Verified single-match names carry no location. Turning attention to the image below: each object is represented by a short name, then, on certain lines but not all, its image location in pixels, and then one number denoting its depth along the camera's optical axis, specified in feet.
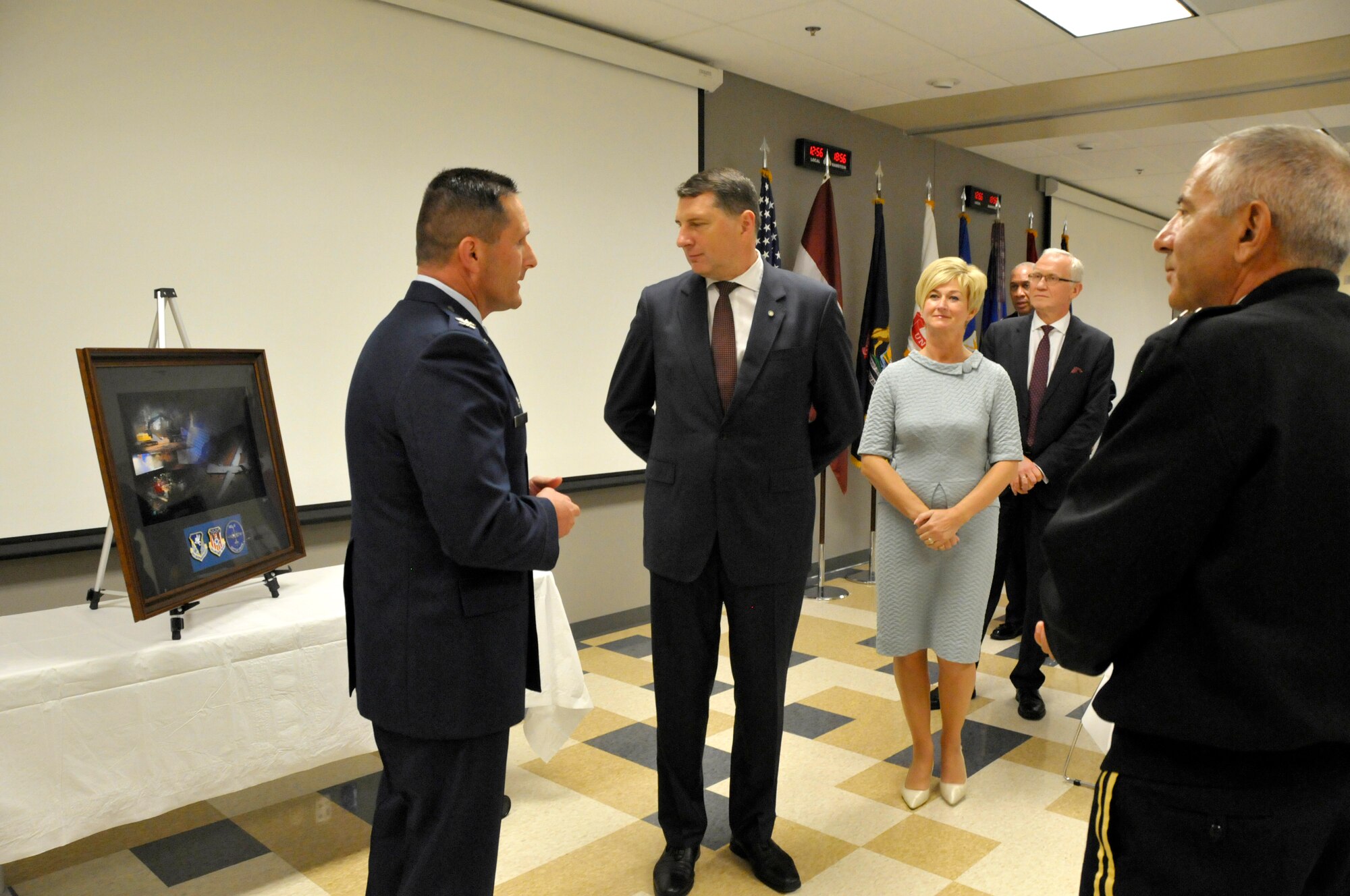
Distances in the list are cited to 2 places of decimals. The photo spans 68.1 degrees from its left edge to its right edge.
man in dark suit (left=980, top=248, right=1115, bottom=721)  12.59
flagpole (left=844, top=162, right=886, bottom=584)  20.94
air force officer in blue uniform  5.26
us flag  18.25
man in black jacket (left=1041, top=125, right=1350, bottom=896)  3.65
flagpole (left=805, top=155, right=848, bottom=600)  19.37
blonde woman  9.67
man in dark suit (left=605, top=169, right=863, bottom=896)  8.11
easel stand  7.79
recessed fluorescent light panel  14.88
